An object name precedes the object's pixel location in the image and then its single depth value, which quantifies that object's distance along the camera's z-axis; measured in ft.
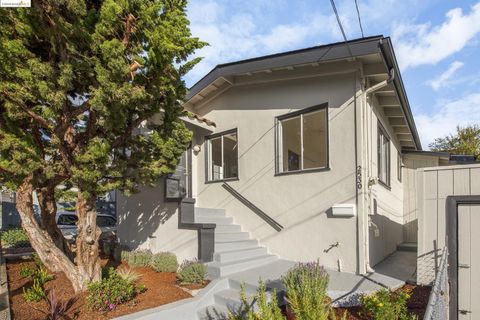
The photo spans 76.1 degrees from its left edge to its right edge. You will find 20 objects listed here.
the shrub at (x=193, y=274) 17.97
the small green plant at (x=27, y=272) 18.13
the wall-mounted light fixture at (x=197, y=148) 29.96
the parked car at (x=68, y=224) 32.58
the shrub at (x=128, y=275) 16.92
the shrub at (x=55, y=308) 13.24
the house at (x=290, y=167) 19.98
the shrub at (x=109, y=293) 14.57
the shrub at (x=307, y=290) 10.48
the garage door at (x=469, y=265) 14.53
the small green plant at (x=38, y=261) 19.07
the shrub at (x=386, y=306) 11.48
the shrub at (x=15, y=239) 30.14
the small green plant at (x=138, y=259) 22.33
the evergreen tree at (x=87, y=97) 12.58
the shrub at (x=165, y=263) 21.04
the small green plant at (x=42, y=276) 17.17
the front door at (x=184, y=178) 24.85
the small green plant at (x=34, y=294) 15.49
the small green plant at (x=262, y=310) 9.70
